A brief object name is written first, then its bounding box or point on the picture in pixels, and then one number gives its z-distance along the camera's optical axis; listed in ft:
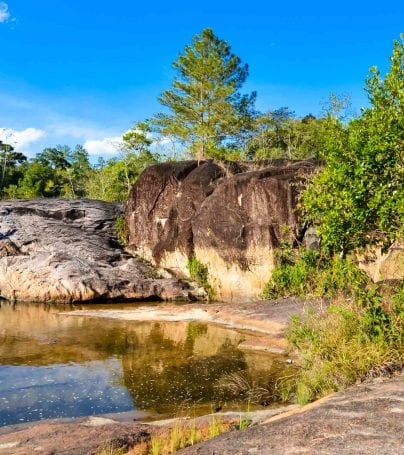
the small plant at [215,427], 19.40
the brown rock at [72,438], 18.19
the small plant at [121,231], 82.89
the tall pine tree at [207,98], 125.80
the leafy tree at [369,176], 26.76
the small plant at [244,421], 20.41
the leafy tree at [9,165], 179.39
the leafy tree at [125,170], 123.24
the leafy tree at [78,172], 150.61
